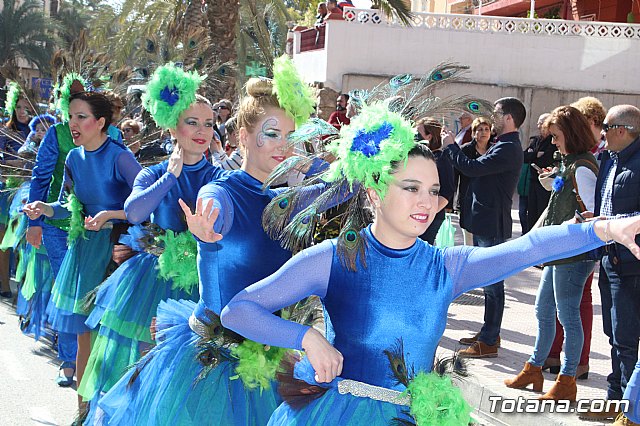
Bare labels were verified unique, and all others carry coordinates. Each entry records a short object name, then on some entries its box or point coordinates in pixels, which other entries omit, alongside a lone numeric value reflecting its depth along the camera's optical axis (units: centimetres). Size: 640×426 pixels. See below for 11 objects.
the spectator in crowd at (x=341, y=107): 1330
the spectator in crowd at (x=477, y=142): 920
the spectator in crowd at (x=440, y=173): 793
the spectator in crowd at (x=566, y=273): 629
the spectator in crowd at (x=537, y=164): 1132
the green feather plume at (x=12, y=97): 970
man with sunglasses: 571
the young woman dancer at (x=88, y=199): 643
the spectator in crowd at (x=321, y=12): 2430
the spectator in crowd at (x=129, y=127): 930
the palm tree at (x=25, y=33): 4050
